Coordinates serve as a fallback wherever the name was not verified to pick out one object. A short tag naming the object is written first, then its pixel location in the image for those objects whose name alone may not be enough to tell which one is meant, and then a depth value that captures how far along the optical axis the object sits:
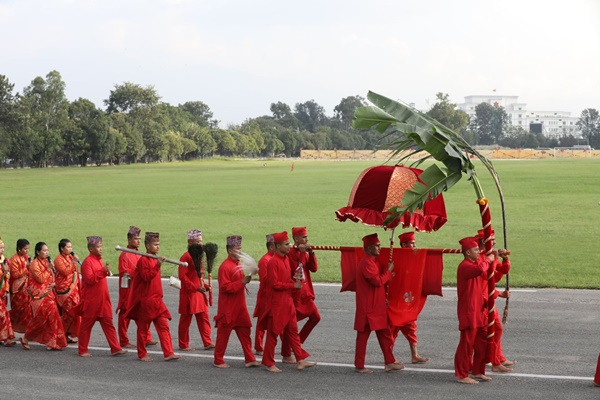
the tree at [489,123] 194.00
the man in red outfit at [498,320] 10.95
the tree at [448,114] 154.88
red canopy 11.70
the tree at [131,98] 133.00
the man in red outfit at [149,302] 12.53
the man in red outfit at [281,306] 11.89
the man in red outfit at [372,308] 11.52
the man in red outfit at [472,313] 10.91
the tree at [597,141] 198.62
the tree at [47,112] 102.94
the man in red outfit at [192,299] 13.05
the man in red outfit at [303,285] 12.20
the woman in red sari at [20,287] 14.02
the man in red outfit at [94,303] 12.90
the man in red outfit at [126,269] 12.88
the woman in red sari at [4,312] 13.62
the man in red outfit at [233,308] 12.11
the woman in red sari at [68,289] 13.80
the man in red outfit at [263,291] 12.10
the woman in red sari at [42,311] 13.51
